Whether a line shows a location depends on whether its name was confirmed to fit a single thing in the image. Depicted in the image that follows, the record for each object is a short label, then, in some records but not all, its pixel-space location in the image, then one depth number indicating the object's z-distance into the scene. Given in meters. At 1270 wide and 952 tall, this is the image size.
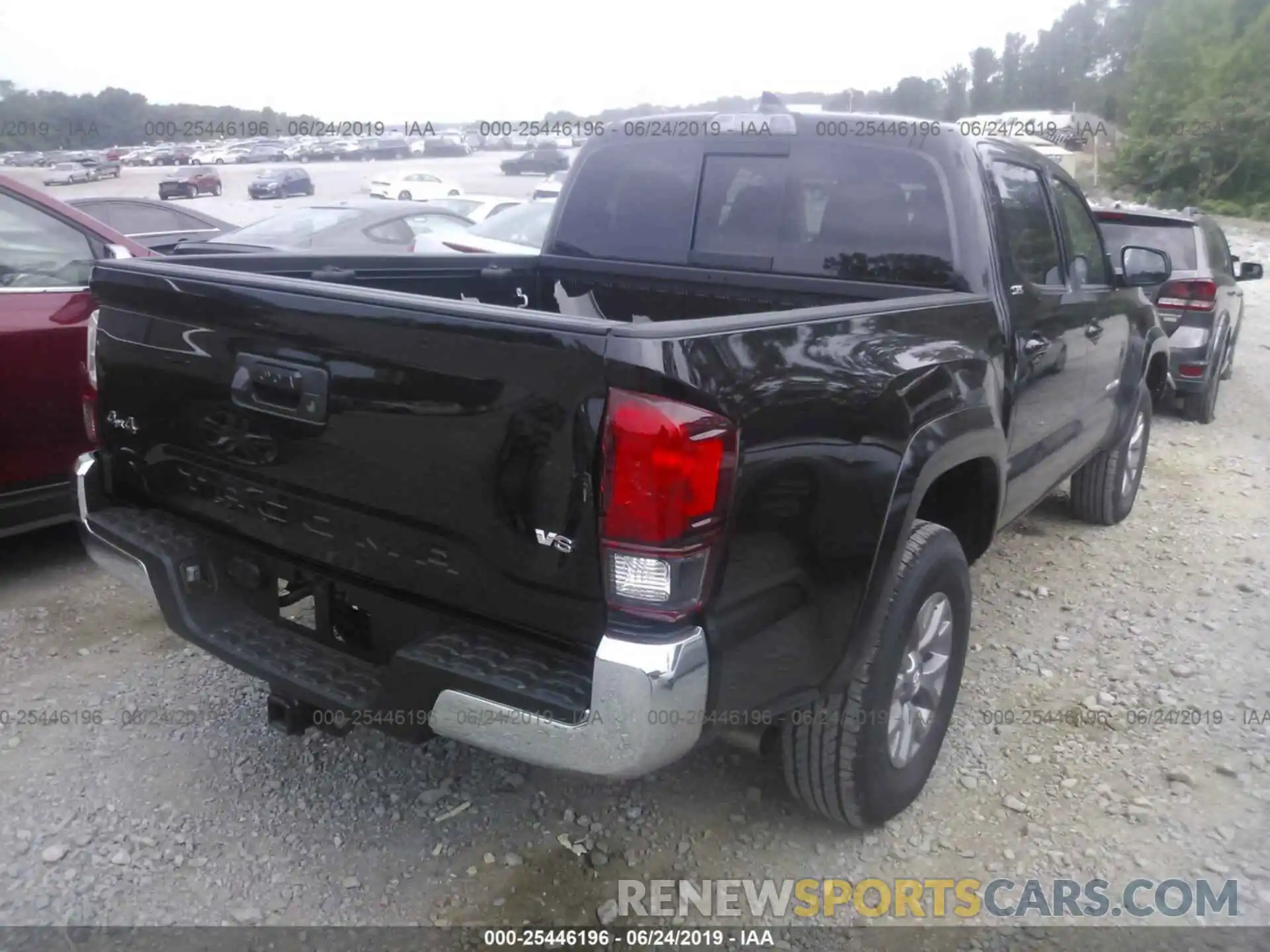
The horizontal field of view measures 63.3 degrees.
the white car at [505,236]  8.68
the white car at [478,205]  11.59
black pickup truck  2.06
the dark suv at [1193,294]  7.48
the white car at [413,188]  24.64
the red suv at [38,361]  4.09
